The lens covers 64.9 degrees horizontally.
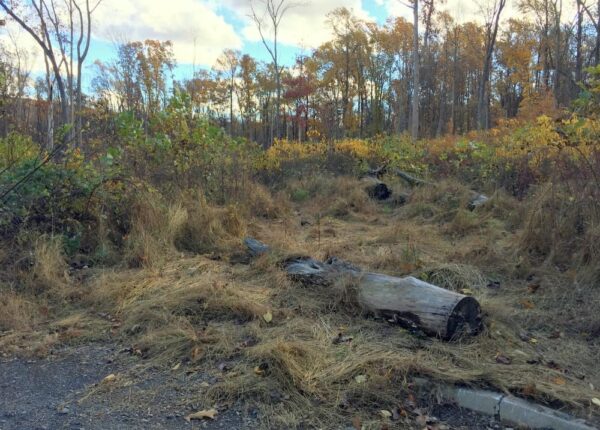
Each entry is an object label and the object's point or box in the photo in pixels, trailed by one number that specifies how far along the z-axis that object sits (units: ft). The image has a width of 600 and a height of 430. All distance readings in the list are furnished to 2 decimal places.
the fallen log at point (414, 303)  11.19
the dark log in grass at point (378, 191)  35.29
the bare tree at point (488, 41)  82.85
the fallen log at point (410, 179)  35.66
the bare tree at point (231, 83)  142.95
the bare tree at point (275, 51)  92.12
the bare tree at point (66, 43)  63.72
